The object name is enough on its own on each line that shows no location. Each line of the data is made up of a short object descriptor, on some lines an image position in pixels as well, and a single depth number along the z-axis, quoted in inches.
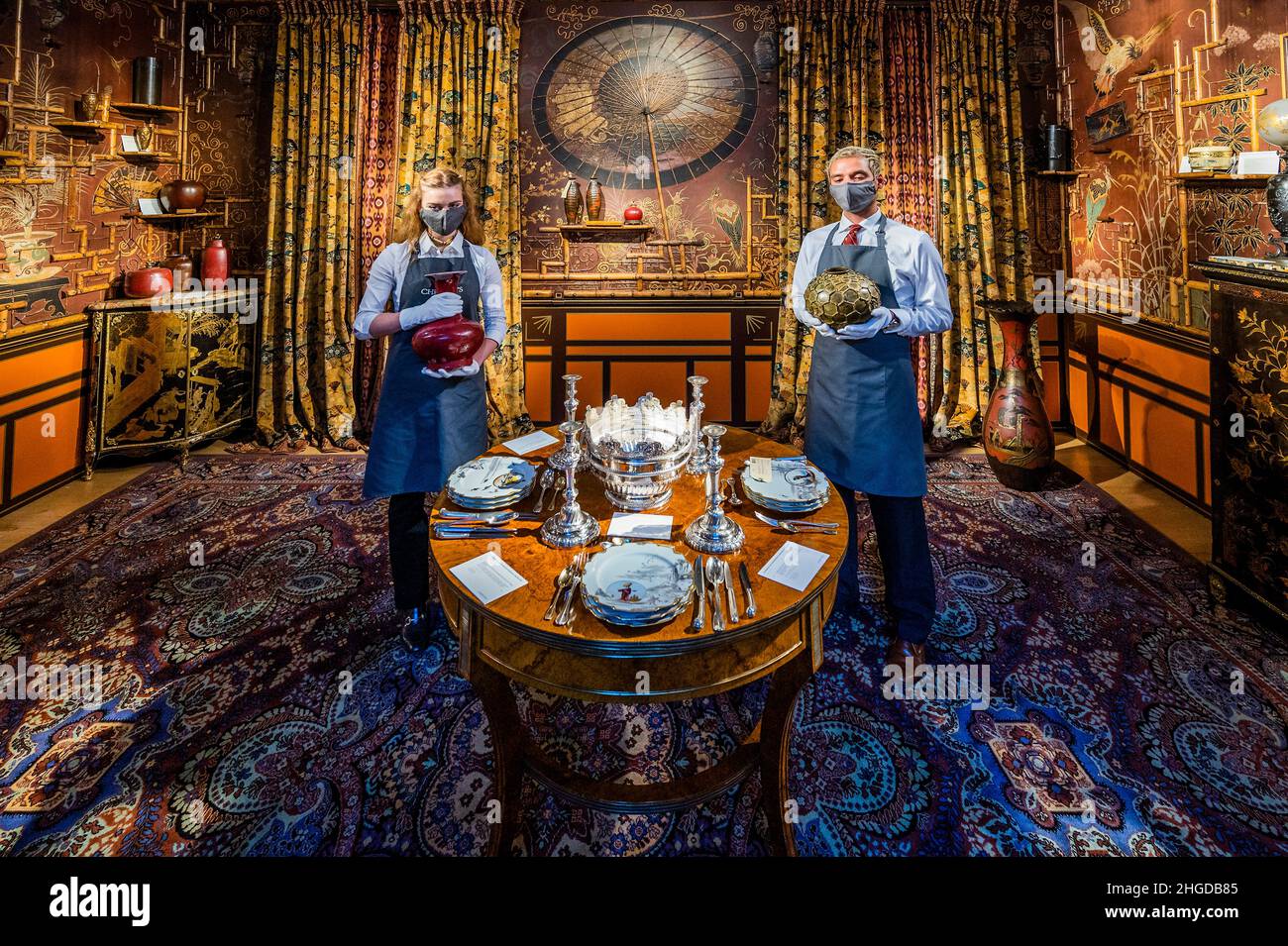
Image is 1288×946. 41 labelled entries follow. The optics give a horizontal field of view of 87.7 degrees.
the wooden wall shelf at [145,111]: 180.4
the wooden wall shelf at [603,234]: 211.3
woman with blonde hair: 97.0
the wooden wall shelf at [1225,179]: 131.3
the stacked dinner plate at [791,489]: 71.6
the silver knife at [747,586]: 54.2
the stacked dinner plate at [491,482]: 73.4
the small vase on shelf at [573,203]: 206.4
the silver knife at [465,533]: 67.7
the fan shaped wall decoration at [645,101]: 206.2
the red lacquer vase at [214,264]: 200.1
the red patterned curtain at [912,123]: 202.5
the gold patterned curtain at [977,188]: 200.2
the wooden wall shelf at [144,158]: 185.8
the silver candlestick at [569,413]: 73.1
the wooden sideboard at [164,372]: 172.1
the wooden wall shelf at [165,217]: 191.2
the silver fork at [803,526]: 68.1
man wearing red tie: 94.4
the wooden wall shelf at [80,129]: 164.6
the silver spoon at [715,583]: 52.3
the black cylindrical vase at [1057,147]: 199.3
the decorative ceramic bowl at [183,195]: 193.3
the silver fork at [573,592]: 52.9
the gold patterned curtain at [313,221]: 204.5
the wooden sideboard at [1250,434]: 97.2
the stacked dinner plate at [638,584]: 51.6
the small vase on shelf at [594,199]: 205.9
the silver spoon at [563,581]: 56.1
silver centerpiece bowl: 73.9
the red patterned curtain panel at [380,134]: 206.5
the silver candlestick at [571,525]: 66.1
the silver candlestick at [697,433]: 79.2
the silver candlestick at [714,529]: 63.9
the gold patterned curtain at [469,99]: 203.6
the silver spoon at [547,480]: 77.3
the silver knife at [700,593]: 52.6
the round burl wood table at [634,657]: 51.6
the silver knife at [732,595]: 53.5
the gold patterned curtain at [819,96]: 199.8
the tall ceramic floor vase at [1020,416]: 166.7
